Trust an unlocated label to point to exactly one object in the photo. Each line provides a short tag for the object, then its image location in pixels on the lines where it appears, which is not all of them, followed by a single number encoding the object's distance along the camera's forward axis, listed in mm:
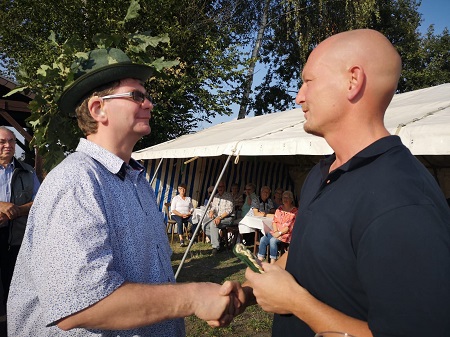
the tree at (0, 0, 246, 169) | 13195
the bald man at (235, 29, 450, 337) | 906
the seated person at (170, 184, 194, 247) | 9383
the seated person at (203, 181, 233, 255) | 8469
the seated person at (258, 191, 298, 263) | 6648
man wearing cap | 1166
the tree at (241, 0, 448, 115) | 16112
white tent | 3836
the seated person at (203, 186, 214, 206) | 9448
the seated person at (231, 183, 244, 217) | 9505
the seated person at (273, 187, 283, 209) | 8644
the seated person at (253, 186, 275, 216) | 8641
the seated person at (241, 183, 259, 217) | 8711
